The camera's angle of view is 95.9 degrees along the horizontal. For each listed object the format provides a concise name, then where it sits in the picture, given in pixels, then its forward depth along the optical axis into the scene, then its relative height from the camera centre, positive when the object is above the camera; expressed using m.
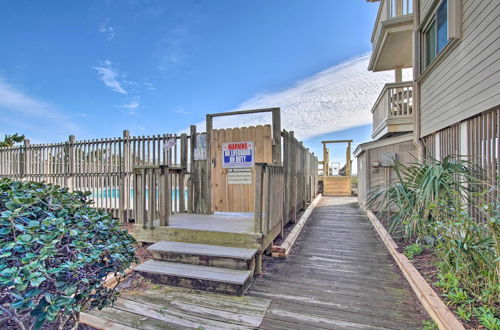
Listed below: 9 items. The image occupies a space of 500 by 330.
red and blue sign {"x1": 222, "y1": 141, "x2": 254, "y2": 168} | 4.31 +0.21
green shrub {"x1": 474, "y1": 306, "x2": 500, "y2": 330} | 1.53 -1.10
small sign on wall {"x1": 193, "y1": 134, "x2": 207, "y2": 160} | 4.65 +0.36
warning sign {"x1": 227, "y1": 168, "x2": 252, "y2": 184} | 4.32 -0.21
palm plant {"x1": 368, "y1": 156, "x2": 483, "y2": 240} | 2.45 -0.34
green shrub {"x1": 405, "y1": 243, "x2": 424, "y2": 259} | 3.05 -1.19
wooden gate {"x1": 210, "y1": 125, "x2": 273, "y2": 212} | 4.22 -0.04
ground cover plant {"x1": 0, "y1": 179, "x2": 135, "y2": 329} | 1.02 -0.46
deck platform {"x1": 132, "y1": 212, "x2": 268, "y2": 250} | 2.92 -0.95
